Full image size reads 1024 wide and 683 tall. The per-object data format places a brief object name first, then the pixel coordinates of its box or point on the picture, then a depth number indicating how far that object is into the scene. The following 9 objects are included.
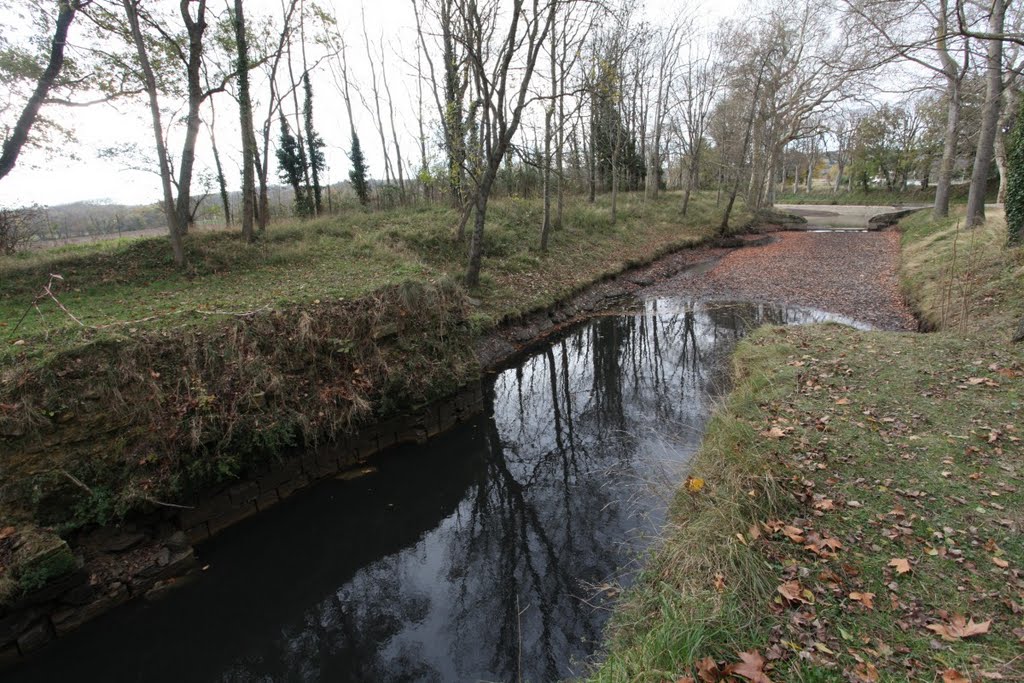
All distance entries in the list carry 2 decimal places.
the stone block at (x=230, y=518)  5.69
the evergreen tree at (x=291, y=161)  20.73
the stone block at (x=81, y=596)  4.45
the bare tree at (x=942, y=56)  9.35
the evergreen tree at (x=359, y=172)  22.69
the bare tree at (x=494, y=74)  10.90
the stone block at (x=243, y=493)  5.84
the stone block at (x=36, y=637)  4.21
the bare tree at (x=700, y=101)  25.95
